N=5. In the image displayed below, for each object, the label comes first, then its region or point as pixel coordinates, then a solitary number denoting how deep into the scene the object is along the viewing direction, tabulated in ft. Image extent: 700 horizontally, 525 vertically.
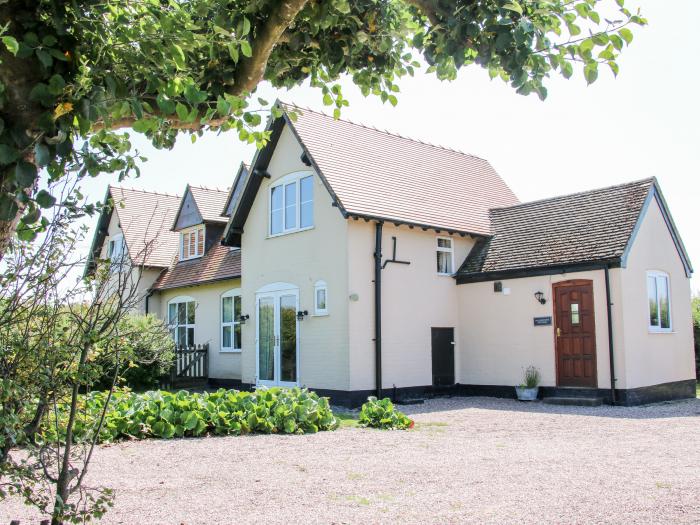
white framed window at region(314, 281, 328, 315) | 52.11
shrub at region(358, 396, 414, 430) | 37.04
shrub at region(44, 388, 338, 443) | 32.14
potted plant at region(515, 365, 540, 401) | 51.88
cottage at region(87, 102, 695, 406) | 50.01
